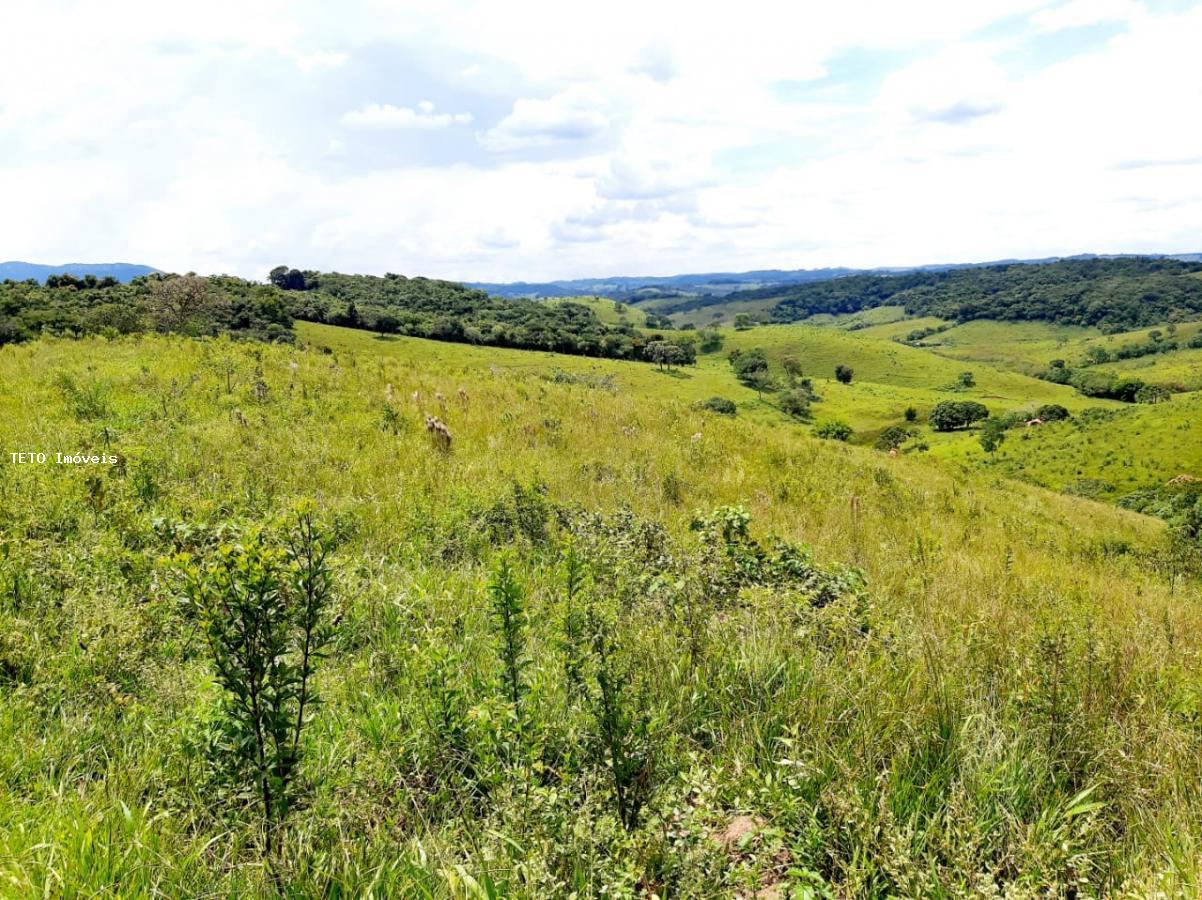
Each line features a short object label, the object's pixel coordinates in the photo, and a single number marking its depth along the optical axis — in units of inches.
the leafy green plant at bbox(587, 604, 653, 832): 109.7
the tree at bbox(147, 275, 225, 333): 2329.0
